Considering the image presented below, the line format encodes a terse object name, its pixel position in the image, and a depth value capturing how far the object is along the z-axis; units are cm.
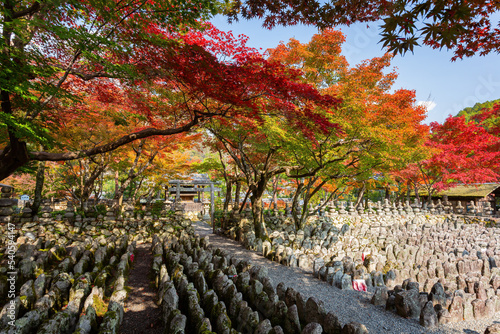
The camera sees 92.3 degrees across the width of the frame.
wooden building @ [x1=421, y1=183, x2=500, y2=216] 1664
